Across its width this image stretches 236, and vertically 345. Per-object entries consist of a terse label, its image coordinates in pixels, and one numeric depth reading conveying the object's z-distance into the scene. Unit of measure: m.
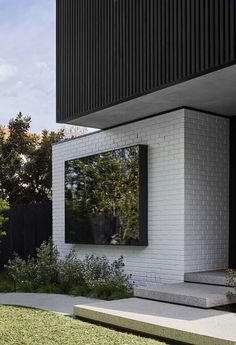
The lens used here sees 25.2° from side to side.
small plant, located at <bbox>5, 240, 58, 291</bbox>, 11.01
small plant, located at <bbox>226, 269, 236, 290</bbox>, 7.45
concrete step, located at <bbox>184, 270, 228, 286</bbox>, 8.11
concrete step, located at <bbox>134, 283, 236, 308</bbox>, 7.09
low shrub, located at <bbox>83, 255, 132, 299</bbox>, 9.34
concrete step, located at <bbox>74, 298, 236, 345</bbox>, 5.66
